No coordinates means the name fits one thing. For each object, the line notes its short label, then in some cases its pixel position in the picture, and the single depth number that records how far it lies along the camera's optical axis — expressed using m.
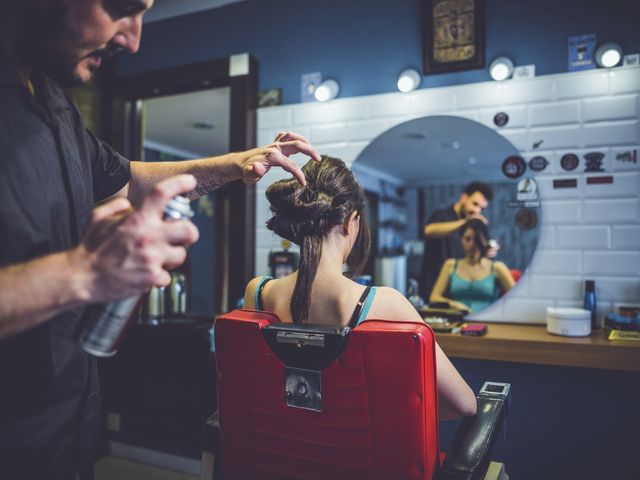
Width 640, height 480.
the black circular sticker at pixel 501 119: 2.42
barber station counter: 1.83
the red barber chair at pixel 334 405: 1.05
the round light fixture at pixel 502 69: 2.37
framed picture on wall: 2.43
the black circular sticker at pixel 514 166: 2.40
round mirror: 2.42
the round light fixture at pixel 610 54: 2.19
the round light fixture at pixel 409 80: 2.55
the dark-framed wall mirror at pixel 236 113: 2.89
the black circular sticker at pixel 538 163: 2.36
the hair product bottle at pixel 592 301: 2.19
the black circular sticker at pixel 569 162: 2.29
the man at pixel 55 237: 0.62
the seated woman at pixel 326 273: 1.28
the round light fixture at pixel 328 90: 2.75
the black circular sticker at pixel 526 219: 2.38
